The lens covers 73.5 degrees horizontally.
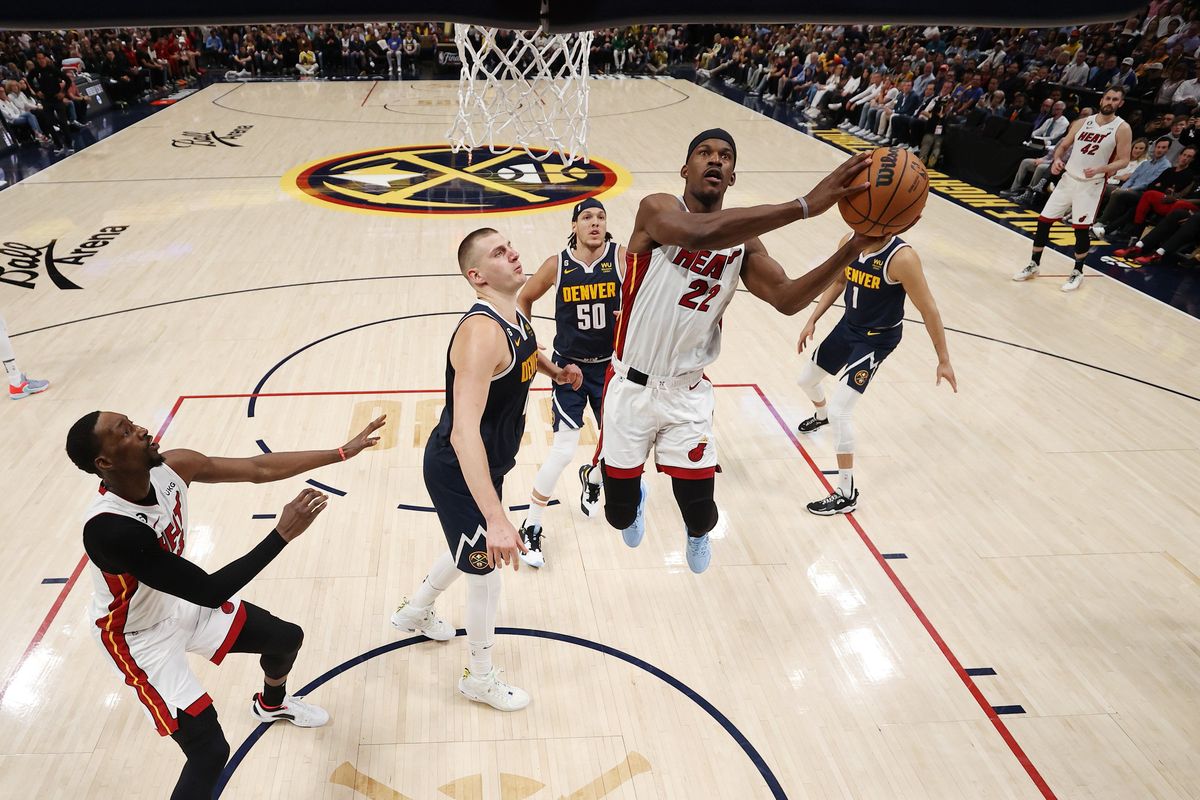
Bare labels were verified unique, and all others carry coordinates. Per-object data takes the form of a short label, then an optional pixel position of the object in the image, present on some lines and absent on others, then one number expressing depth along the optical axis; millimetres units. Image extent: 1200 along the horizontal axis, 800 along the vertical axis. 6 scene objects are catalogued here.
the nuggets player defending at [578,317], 4371
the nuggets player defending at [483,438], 2703
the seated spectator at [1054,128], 12008
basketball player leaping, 2535
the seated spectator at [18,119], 13398
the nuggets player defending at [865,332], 4488
